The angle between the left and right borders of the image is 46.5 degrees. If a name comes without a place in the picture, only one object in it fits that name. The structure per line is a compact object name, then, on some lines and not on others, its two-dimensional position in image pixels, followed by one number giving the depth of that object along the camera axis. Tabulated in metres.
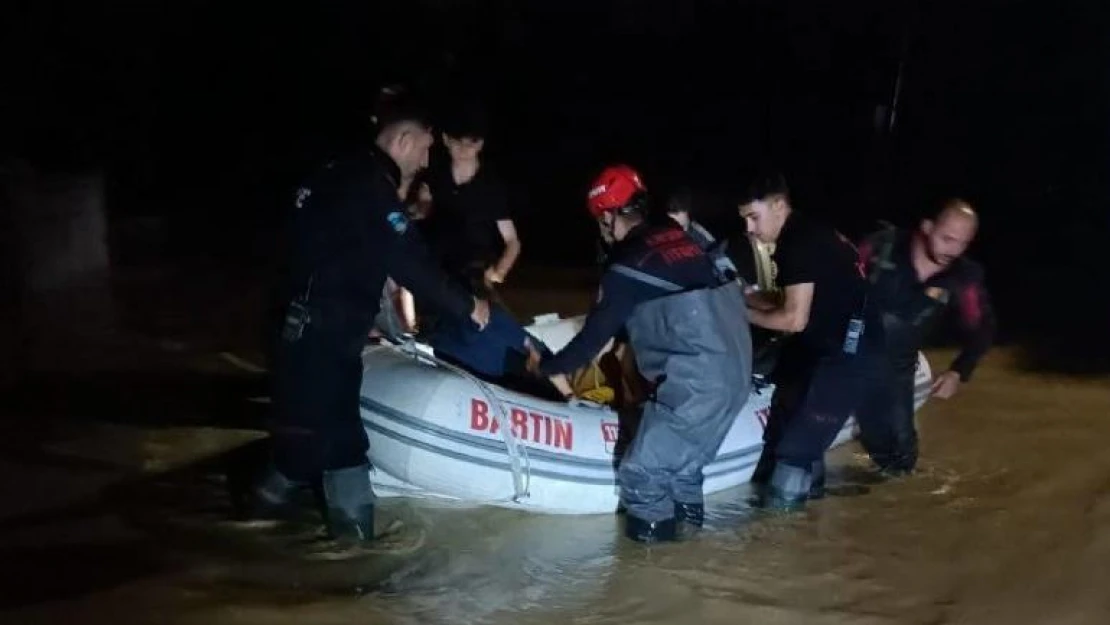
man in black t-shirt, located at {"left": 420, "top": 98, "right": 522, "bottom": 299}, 5.79
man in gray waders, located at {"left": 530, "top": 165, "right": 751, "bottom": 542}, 4.32
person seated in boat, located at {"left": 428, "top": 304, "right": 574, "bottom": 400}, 4.93
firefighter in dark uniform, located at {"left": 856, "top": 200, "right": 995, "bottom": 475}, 4.99
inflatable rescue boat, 4.54
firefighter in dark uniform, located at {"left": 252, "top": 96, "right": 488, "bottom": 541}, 4.08
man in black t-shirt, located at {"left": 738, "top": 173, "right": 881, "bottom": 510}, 4.71
